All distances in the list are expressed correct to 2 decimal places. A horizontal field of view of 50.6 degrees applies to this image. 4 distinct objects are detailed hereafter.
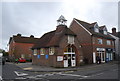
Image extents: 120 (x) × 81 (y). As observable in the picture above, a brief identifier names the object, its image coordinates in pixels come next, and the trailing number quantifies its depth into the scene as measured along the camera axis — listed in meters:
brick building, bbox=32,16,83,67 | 20.61
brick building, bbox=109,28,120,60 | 36.69
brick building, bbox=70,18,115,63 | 27.52
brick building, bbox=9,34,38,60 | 44.99
